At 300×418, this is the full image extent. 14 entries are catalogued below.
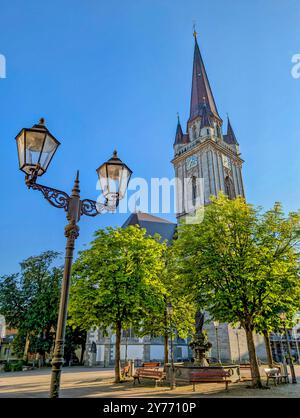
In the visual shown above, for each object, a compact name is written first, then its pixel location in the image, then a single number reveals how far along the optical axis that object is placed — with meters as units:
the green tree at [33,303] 37.31
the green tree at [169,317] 20.28
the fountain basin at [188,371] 16.61
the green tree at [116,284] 17.44
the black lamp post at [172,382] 13.98
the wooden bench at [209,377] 12.88
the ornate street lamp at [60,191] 4.75
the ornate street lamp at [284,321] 16.31
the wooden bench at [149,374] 14.86
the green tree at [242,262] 14.02
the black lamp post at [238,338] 33.39
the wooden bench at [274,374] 15.09
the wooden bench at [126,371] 19.52
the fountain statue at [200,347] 18.65
